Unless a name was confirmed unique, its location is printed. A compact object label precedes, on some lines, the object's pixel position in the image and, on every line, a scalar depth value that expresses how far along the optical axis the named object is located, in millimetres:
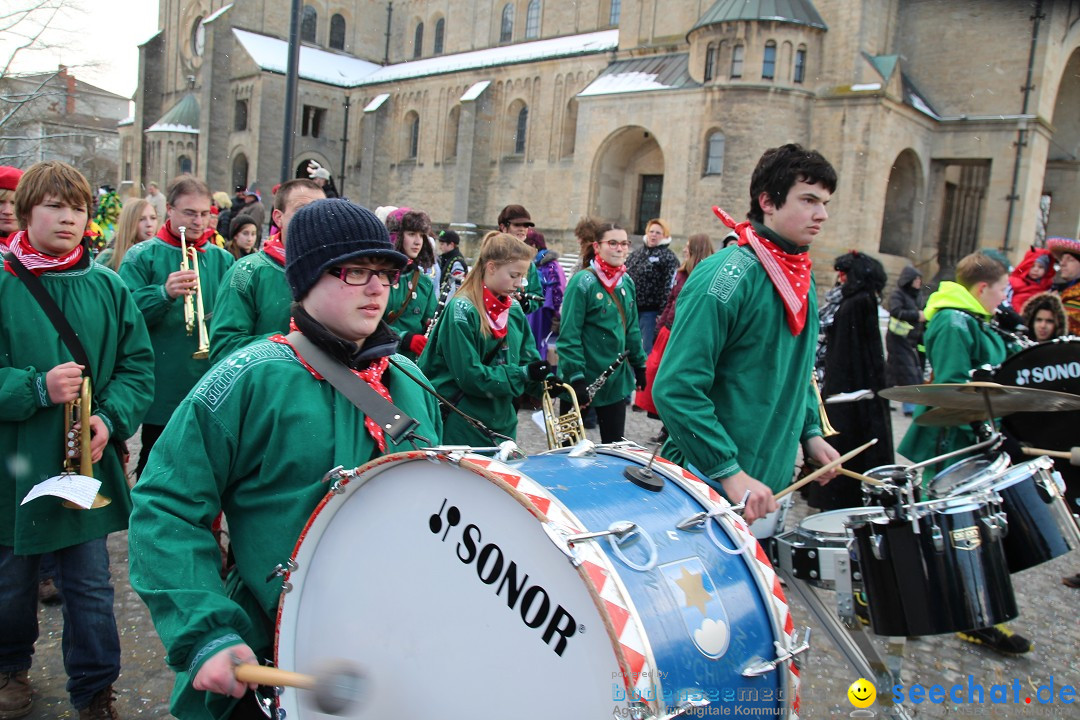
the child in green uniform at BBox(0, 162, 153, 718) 3037
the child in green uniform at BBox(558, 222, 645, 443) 5992
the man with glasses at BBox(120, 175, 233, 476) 4758
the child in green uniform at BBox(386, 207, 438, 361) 5992
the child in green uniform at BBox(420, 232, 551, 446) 4270
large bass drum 1556
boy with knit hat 1853
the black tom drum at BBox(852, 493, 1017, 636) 2863
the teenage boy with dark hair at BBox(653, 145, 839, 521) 2824
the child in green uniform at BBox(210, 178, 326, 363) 3998
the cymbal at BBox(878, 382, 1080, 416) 3244
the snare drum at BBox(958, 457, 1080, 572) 3189
